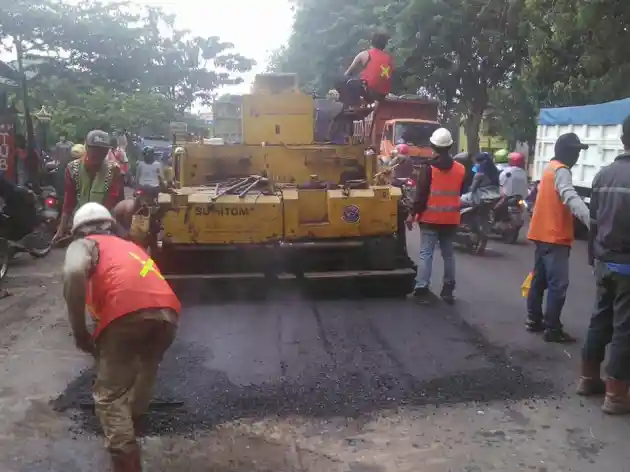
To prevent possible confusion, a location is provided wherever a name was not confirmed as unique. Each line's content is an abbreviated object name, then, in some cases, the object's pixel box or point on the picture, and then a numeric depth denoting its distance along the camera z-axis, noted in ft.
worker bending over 11.02
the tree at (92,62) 70.23
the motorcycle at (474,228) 36.58
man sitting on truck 28.99
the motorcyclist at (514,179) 39.91
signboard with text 37.19
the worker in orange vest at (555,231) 19.52
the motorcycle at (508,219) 39.99
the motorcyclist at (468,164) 38.09
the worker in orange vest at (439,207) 24.30
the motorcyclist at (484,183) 37.22
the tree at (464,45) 69.41
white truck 37.93
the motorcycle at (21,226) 29.55
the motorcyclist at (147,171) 42.74
